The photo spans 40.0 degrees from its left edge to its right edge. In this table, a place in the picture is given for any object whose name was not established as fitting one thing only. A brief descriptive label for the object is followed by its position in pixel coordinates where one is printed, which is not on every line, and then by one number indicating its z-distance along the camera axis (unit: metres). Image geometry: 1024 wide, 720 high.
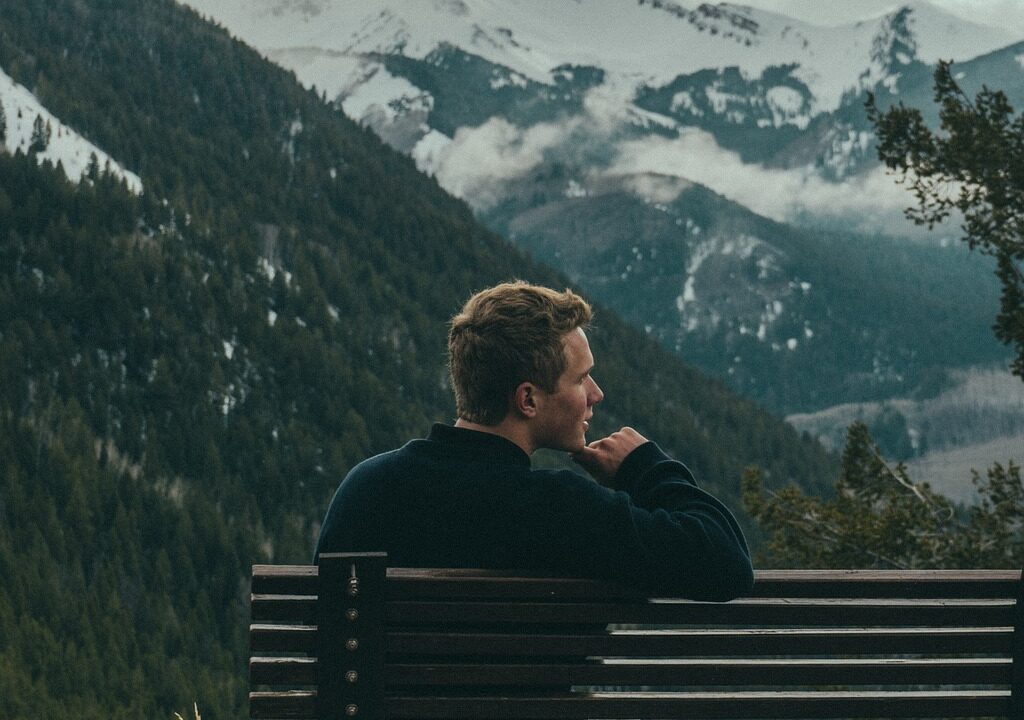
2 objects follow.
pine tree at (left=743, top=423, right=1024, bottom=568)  20.97
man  4.39
